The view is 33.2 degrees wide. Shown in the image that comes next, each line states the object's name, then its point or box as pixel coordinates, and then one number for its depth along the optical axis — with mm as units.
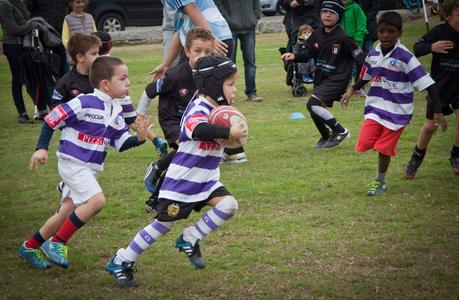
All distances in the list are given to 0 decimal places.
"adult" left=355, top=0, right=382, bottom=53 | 14203
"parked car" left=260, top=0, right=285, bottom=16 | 26984
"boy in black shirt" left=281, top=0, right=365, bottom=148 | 9594
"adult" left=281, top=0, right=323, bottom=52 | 13977
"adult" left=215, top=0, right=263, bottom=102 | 13125
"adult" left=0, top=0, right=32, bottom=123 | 12492
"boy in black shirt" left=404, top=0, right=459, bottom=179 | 7793
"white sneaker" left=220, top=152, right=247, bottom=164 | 9039
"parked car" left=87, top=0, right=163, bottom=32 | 23669
